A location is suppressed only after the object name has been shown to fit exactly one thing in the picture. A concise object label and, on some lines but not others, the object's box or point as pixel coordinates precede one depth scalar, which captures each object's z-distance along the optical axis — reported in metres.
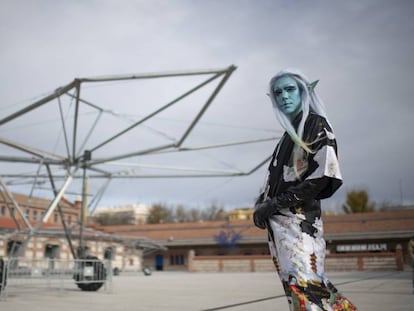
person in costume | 2.07
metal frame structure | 13.10
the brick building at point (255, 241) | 33.93
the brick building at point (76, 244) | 37.38
